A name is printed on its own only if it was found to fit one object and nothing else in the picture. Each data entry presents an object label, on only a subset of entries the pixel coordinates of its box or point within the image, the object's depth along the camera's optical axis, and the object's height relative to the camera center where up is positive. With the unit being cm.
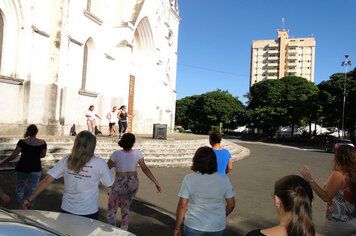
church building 1192 +299
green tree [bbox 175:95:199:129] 7256 +289
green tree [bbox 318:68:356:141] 3081 +337
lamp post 3168 +781
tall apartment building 8156 +2117
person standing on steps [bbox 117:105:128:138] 1284 +3
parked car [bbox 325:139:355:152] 2202 -123
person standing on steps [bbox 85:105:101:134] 1314 +0
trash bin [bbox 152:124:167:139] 1428 -51
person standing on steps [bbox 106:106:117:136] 1358 +1
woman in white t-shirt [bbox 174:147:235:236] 269 -73
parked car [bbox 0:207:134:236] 200 -100
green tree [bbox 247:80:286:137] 3788 +334
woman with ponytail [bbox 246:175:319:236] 162 -47
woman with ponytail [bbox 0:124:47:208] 454 -73
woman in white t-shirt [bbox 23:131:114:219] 299 -64
